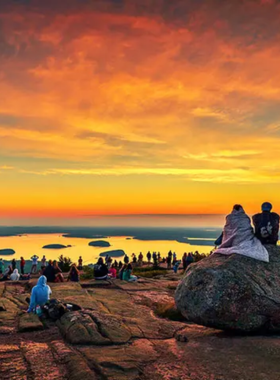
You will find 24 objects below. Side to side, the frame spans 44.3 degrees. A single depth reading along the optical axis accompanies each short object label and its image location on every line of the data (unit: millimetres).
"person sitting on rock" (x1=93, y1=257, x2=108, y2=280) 22453
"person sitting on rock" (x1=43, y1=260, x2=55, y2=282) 21562
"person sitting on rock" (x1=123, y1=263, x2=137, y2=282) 23266
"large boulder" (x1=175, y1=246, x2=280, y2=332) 10492
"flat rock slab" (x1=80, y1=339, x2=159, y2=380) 7656
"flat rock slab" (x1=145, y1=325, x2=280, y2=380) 7648
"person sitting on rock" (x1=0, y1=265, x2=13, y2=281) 26269
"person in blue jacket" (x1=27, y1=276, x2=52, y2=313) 13508
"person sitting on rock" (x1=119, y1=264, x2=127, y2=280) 23677
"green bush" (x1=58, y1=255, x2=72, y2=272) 37094
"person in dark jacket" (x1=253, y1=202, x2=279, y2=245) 12328
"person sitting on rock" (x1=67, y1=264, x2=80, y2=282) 22984
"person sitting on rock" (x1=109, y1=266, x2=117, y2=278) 26148
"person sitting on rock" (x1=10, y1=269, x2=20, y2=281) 24609
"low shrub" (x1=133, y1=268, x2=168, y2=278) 29641
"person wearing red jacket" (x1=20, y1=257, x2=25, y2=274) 34806
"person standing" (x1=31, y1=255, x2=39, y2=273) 34062
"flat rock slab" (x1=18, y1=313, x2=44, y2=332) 11434
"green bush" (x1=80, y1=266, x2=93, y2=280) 28597
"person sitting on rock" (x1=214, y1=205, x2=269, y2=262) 11758
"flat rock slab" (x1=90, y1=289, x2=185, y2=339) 11492
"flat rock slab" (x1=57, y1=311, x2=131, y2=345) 9875
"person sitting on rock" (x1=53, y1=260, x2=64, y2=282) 21595
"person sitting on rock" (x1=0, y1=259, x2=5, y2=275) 32656
